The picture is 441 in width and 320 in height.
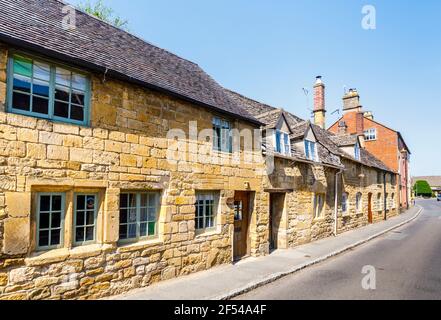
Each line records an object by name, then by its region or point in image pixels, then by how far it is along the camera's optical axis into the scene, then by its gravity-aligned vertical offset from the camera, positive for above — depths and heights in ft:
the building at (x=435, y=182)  275.14 -1.34
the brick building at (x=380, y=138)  90.79 +14.51
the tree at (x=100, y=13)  69.91 +38.13
